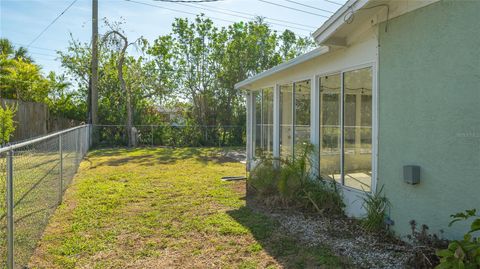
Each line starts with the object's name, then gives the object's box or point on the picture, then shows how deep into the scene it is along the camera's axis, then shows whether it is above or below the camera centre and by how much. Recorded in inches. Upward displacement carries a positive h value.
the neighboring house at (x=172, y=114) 776.5 +40.2
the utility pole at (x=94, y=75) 646.5 +105.0
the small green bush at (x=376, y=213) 169.9 -39.9
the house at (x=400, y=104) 129.3 +13.1
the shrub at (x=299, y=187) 212.2 -36.0
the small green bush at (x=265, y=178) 247.3 -33.4
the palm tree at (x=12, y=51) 835.4 +198.1
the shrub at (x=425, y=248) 126.4 -43.6
